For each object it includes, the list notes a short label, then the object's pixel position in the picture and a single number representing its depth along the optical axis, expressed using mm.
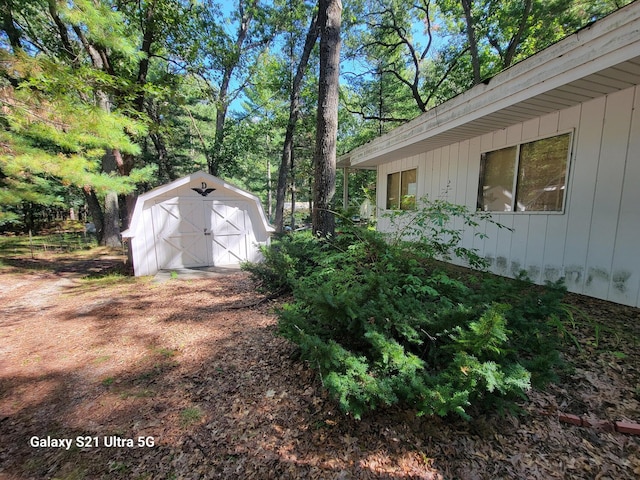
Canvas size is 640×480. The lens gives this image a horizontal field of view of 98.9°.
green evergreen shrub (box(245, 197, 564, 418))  1483
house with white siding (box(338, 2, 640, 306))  2785
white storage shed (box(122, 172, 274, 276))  6672
